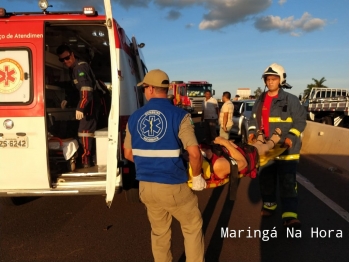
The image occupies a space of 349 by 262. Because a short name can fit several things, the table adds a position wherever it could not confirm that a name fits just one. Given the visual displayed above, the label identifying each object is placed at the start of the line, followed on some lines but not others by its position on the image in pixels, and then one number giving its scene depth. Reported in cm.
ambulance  457
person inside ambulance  542
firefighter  473
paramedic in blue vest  296
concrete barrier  827
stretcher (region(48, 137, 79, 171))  556
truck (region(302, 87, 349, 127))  1719
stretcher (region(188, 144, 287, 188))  323
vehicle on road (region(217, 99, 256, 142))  1270
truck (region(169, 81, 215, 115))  2878
